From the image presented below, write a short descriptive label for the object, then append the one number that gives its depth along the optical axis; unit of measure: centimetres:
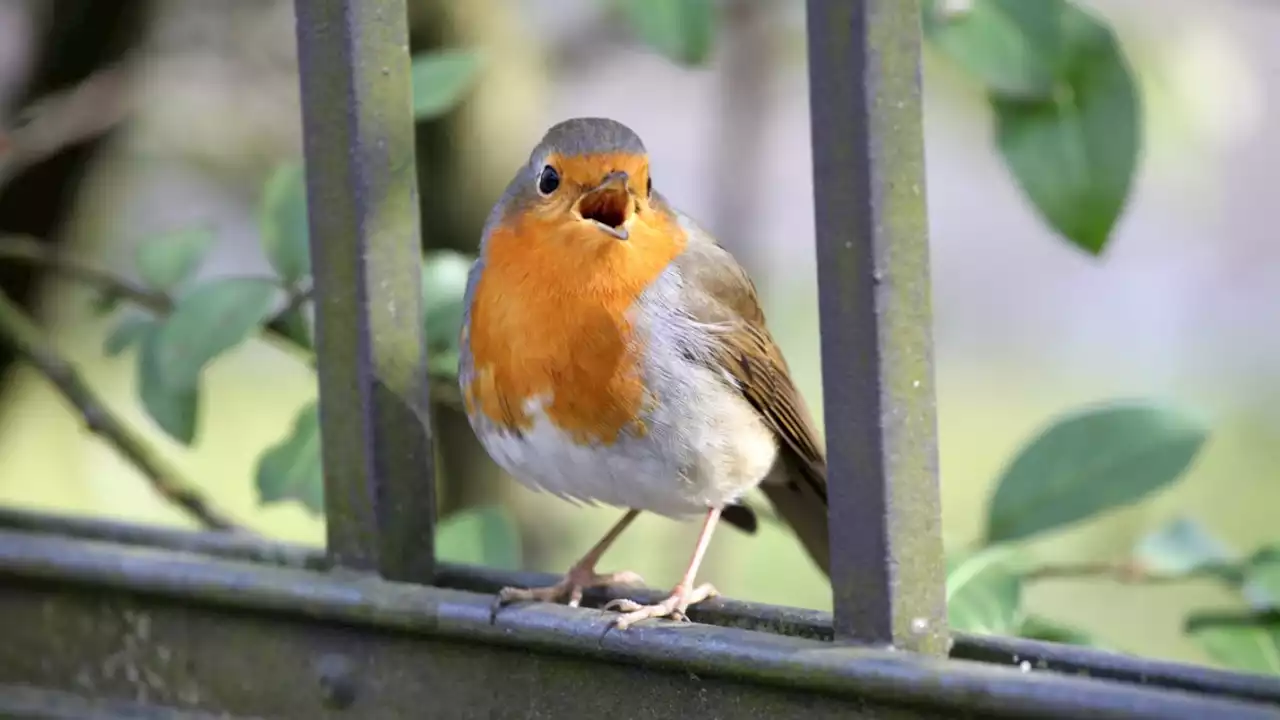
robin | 426
